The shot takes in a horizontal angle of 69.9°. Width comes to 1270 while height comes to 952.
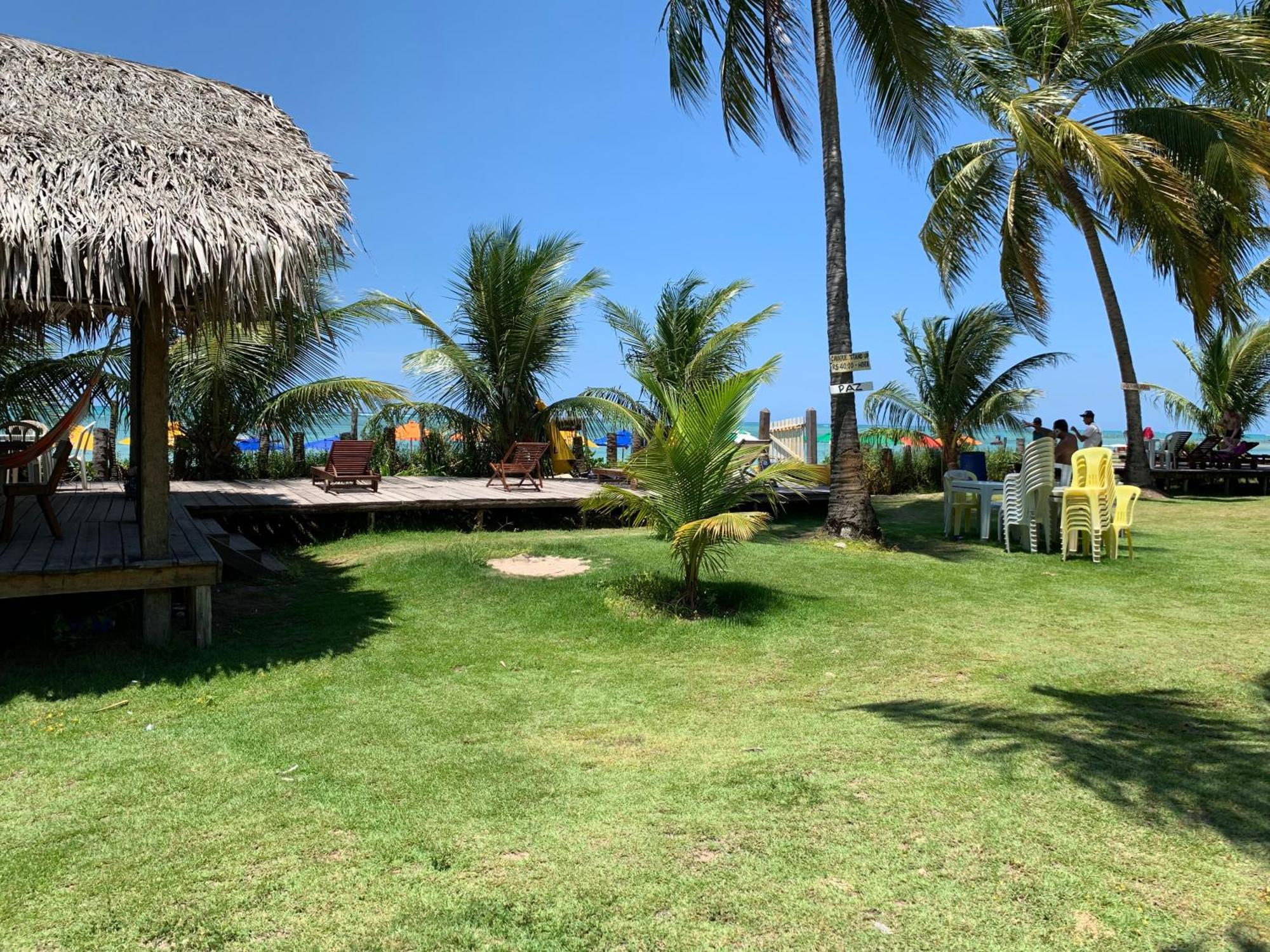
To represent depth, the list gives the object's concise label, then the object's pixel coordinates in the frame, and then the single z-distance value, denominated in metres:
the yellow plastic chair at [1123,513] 9.10
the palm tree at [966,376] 16.48
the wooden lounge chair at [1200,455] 16.73
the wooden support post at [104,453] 13.56
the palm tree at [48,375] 10.87
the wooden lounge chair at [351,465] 11.41
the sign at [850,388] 9.84
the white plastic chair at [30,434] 9.84
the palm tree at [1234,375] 19.30
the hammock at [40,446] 6.16
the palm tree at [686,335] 16.11
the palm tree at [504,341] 15.16
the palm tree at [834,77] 9.86
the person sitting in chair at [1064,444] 13.65
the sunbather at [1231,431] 17.06
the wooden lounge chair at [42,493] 6.30
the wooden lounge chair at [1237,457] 16.31
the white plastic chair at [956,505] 10.93
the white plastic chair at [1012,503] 9.69
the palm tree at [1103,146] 11.27
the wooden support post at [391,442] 15.41
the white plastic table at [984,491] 10.60
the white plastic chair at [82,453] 11.64
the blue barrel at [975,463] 13.26
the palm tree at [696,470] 6.76
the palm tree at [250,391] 12.94
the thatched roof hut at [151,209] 5.21
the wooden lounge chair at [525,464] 12.85
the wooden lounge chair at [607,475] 12.63
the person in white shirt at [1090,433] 14.19
